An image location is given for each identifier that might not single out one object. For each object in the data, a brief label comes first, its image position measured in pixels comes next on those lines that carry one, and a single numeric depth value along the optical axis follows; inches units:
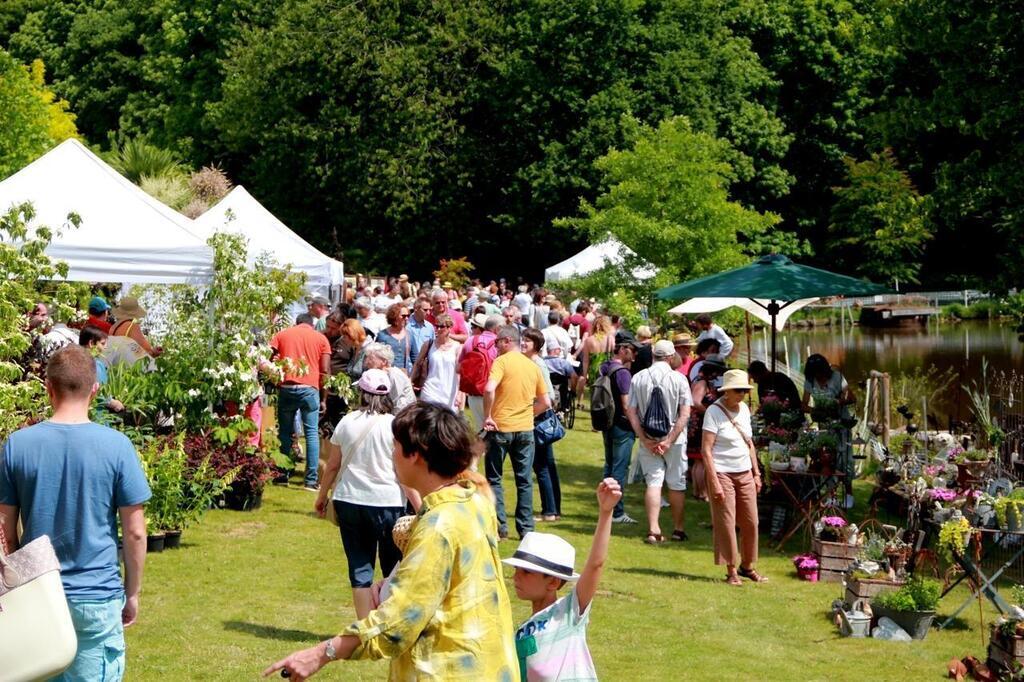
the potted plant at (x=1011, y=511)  353.4
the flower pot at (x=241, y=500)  480.7
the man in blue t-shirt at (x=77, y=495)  191.9
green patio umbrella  511.8
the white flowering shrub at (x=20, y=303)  315.6
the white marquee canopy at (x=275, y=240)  701.3
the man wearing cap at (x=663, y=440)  455.2
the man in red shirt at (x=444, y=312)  610.5
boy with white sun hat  178.7
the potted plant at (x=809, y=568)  419.8
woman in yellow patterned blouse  151.5
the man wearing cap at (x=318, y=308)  563.2
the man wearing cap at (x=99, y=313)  501.0
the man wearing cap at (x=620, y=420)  477.7
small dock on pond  2110.0
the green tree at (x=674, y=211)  920.9
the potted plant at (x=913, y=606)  351.9
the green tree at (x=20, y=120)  1432.1
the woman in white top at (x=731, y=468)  394.3
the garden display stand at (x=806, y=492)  461.4
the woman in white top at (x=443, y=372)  489.7
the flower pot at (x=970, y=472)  447.5
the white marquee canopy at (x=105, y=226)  477.1
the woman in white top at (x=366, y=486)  295.0
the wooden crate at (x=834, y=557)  419.8
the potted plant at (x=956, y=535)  348.2
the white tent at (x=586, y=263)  1035.9
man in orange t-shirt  512.4
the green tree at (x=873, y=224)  1903.3
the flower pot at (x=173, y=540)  418.2
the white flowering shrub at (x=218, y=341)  463.8
